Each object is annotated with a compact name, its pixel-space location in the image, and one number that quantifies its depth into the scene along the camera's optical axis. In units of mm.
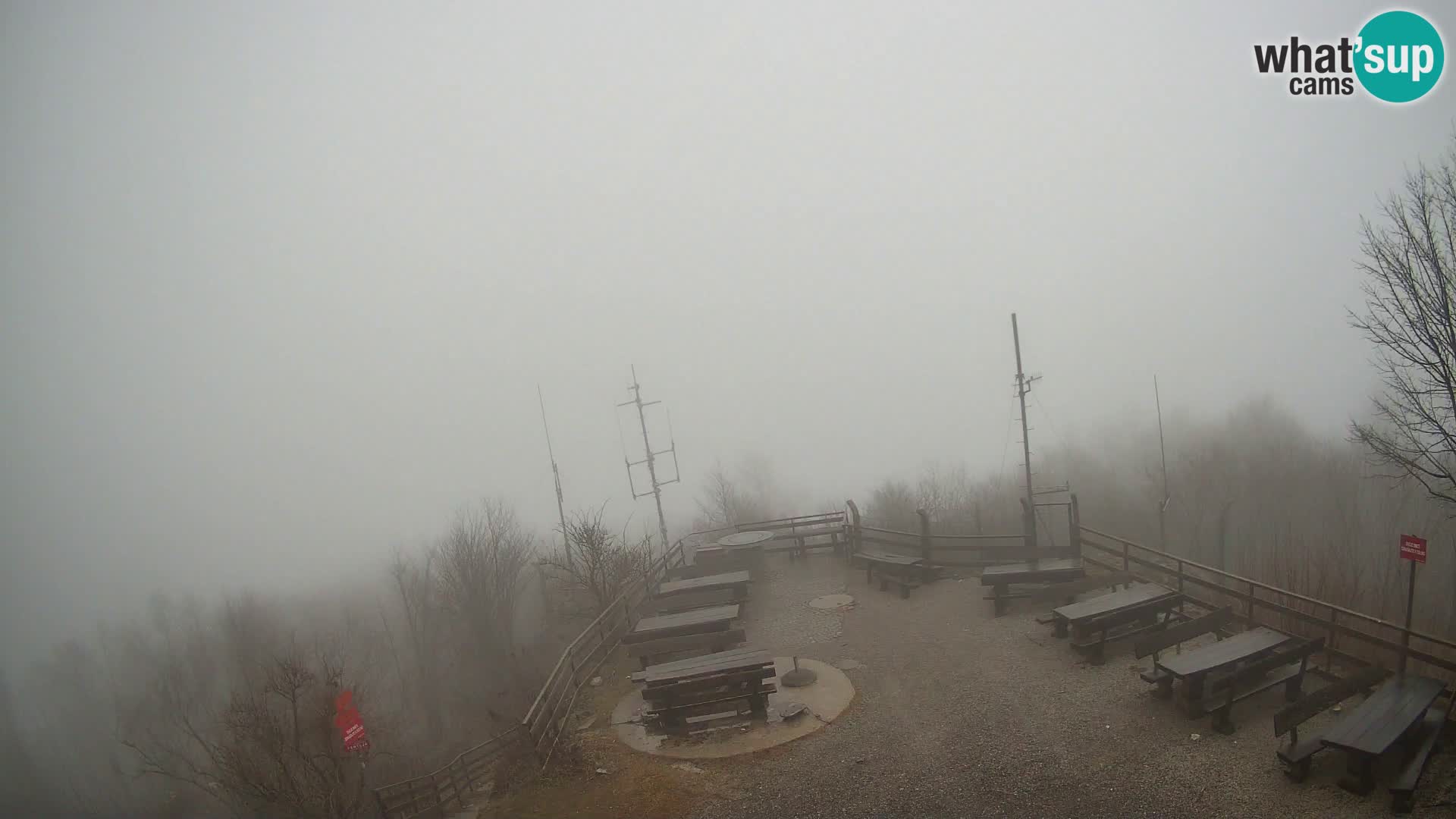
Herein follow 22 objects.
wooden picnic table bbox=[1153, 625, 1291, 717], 9148
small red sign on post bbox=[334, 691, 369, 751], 13086
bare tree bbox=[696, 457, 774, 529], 42594
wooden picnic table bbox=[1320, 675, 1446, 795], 7086
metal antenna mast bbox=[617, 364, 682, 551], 31494
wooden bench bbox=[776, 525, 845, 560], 21312
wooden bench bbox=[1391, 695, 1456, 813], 6727
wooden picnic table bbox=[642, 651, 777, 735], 10758
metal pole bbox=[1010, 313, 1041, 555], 17688
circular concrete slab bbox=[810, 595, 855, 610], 16672
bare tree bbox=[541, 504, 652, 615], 18125
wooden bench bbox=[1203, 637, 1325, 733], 8984
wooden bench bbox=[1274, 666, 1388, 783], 7512
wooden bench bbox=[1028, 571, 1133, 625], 14633
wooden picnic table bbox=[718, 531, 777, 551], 20253
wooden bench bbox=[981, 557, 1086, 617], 14500
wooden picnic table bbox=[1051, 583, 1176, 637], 11648
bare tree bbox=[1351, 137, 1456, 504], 10750
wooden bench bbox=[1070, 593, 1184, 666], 11406
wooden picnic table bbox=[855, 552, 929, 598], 17141
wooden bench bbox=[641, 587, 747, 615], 17141
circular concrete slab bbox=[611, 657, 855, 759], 10055
